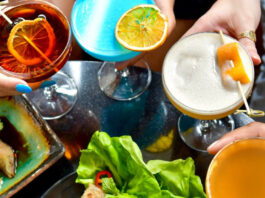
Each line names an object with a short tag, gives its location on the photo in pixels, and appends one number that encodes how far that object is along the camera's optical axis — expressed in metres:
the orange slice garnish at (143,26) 0.42
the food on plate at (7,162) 0.43
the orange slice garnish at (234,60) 0.37
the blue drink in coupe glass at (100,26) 0.43
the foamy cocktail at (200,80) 0.38
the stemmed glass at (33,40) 0.41
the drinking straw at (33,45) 0.42
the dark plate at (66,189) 0.44
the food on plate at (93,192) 0.40
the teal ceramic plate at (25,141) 0.43
